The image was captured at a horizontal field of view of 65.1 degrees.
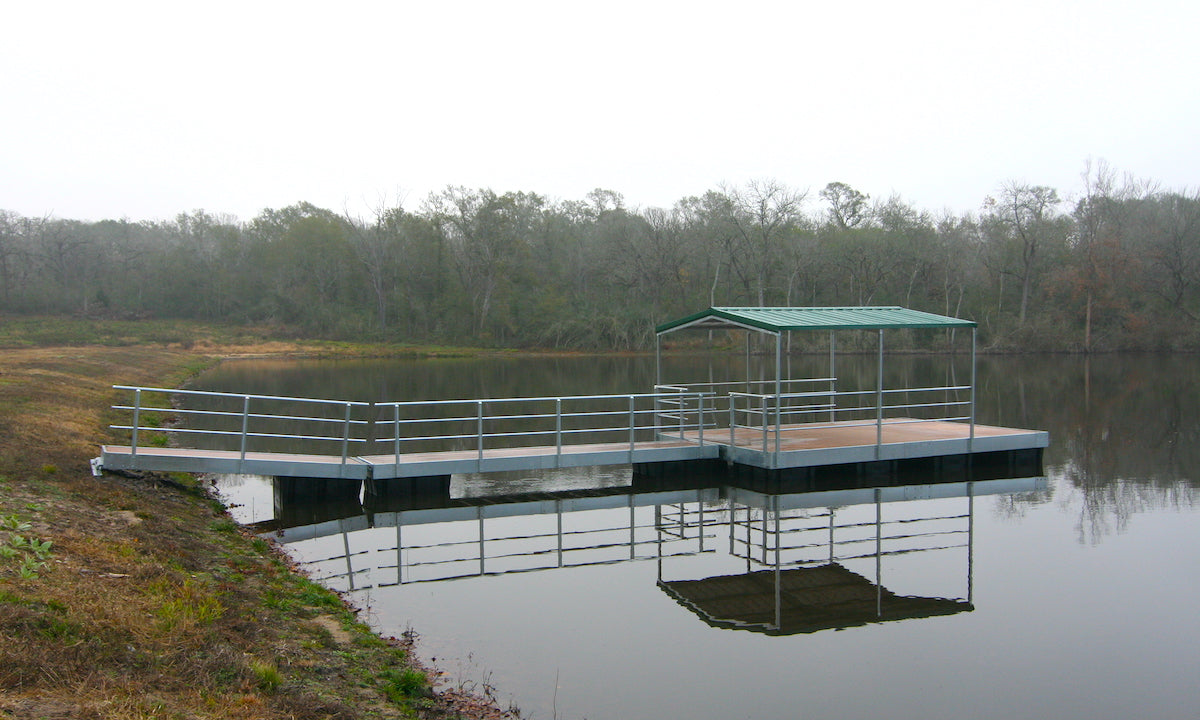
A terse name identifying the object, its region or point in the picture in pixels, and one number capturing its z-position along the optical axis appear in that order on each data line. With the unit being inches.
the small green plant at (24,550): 293.9
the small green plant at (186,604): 277.0
